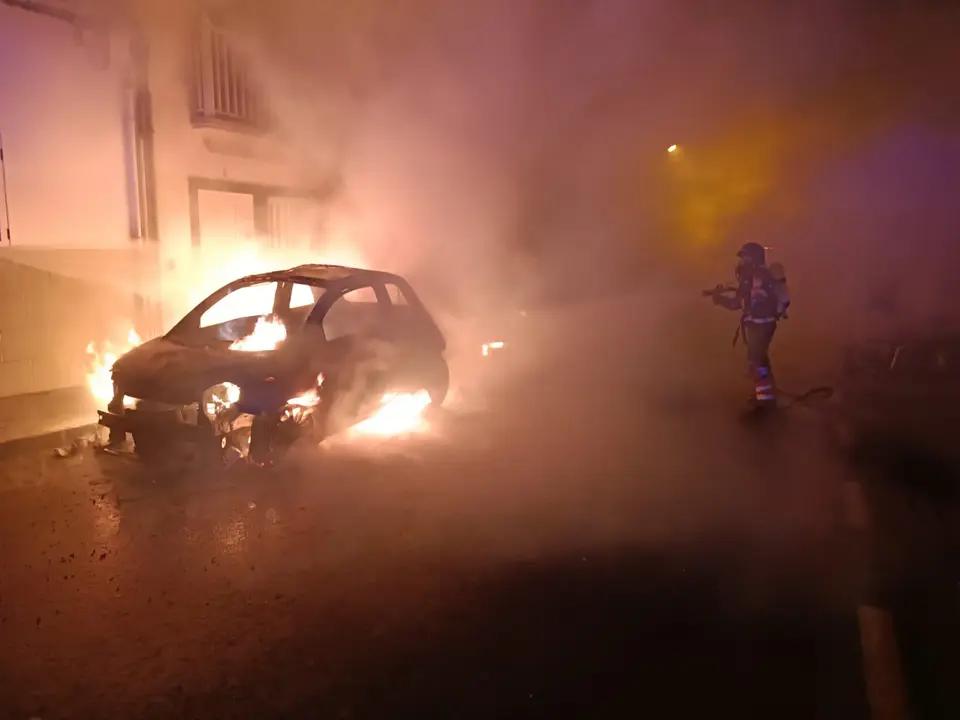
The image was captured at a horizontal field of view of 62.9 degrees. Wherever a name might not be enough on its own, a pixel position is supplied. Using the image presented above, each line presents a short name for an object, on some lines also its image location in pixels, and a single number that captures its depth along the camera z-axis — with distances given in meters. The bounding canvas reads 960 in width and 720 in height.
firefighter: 7.48
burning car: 5.34
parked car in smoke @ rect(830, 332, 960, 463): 6.58
